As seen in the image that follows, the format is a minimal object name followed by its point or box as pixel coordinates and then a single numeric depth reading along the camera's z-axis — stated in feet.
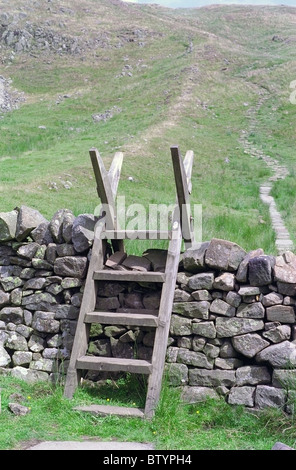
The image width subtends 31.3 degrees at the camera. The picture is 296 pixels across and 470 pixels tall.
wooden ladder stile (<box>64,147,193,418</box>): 15.89
